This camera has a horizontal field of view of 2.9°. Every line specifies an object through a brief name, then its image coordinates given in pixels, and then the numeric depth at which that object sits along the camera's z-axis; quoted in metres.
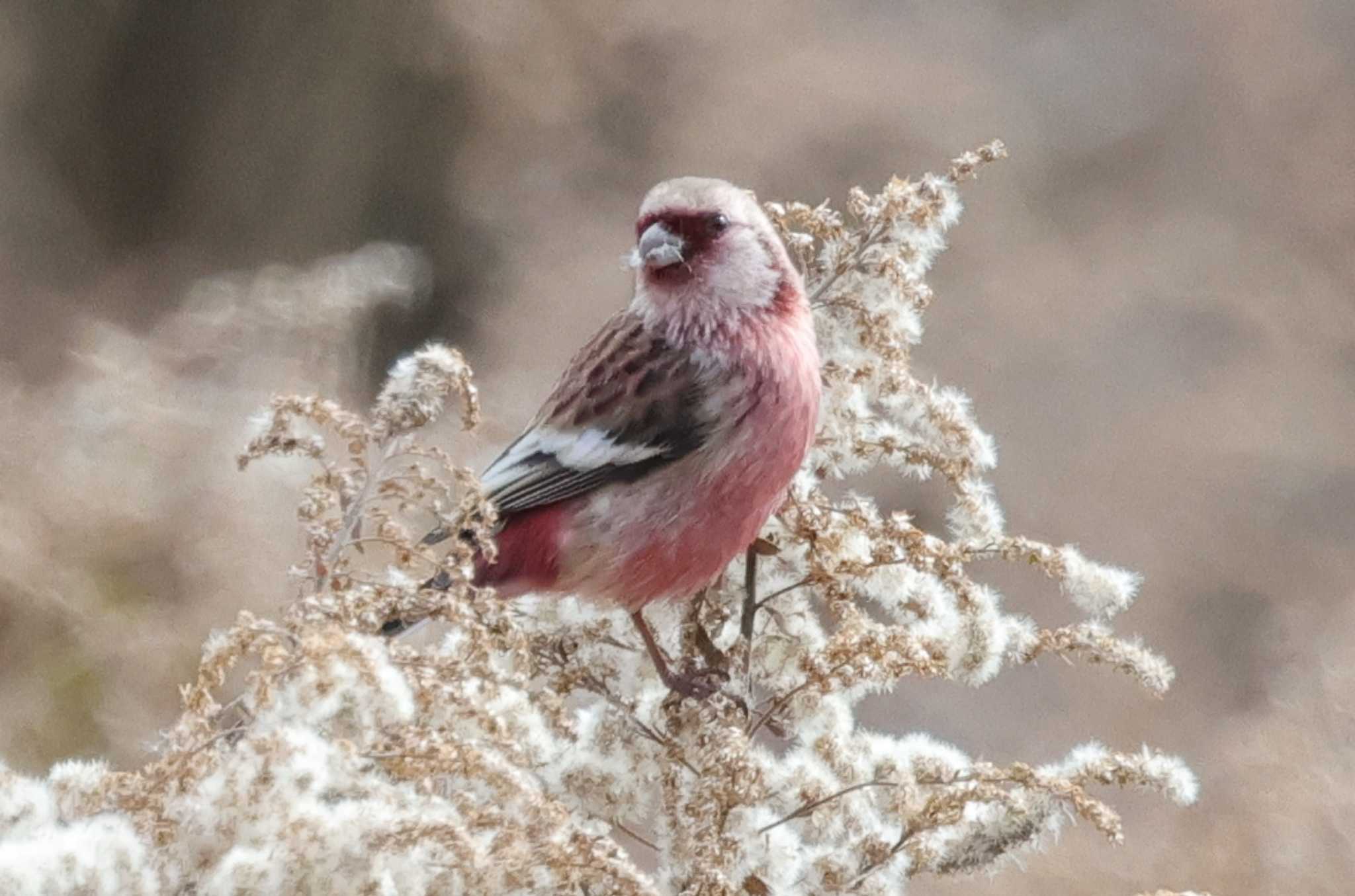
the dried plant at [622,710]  3.87
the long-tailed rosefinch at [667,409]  4.92
